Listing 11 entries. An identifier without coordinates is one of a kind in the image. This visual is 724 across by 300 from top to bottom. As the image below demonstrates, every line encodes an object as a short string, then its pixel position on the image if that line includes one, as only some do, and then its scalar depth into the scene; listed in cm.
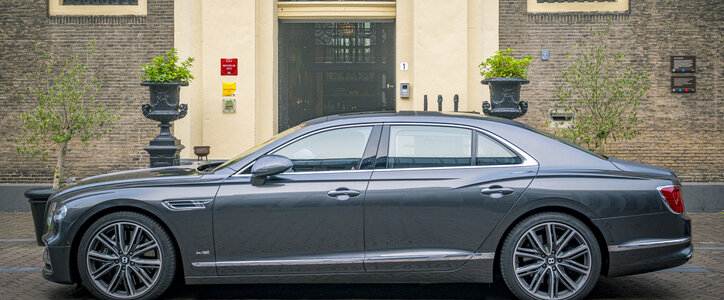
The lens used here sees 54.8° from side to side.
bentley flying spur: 505
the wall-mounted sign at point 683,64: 1219
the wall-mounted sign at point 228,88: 1254
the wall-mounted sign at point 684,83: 1223
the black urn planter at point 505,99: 980
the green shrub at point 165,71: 1016
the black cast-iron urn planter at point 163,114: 1014
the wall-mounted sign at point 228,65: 1248
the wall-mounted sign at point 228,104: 1255
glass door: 1416
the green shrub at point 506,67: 993
